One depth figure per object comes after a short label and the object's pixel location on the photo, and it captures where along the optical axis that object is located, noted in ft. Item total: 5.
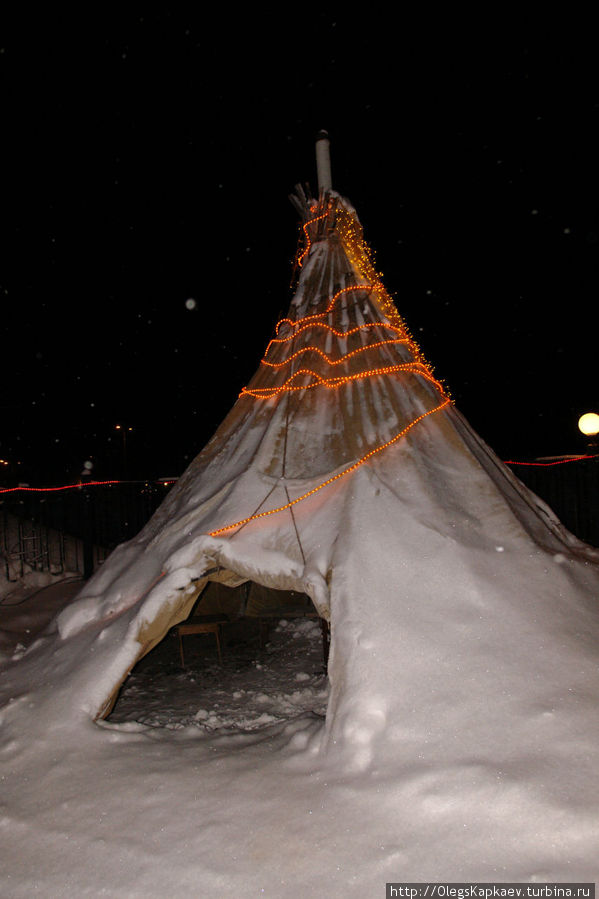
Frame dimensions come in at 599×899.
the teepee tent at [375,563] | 8.16
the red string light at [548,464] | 22.20
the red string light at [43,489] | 23.31
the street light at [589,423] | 23.25
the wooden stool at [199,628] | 15.75
